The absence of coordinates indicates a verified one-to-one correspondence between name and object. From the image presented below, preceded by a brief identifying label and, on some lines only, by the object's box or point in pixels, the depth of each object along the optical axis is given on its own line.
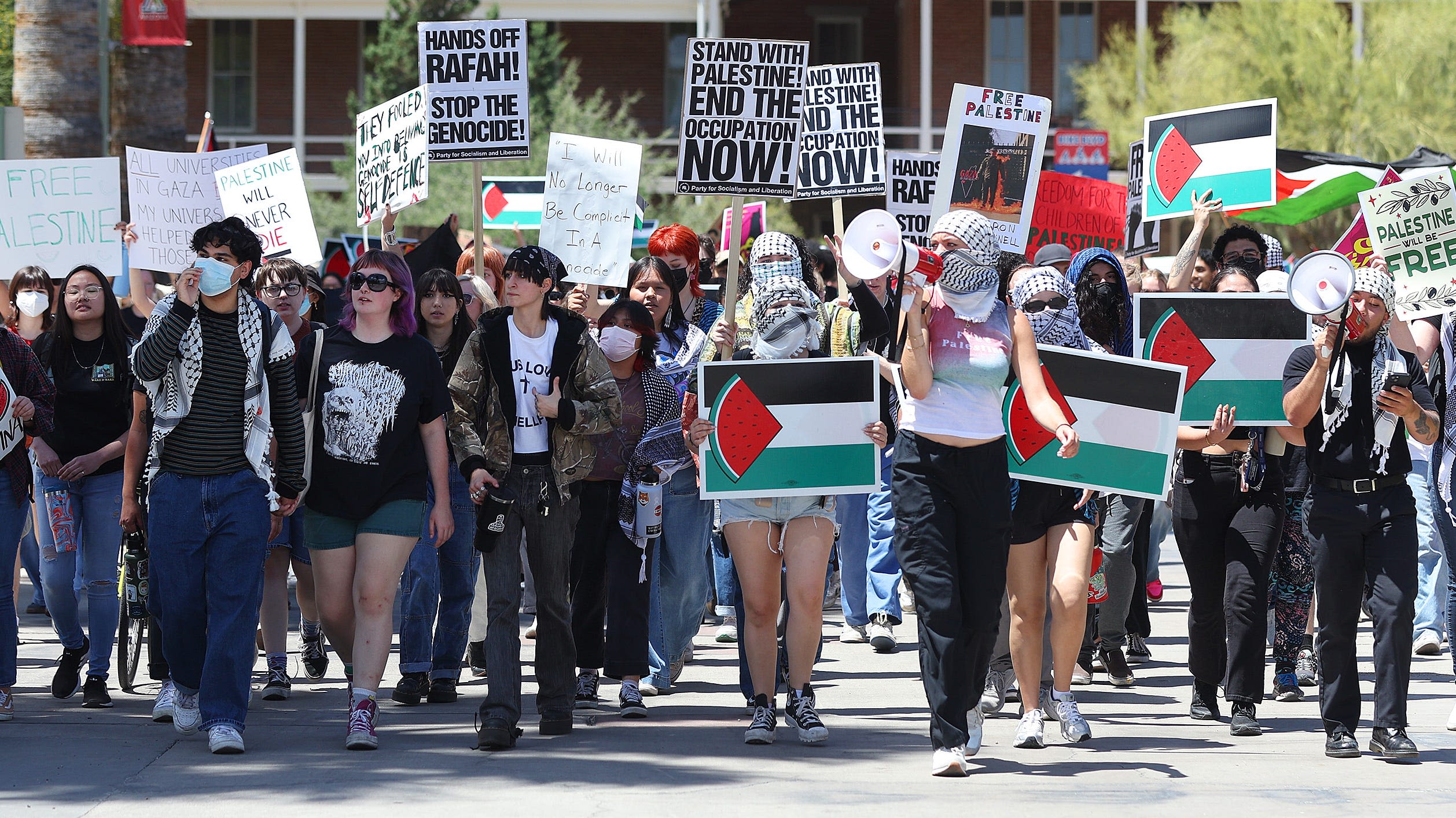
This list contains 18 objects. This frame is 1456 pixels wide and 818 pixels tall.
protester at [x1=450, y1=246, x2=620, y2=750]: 13.20
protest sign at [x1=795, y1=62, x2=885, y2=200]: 21.73
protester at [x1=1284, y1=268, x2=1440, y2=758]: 12.90
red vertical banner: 29.23
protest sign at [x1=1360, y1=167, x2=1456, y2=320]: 15.23
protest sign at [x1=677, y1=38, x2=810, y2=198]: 16.78
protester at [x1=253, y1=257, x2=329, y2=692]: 15.47
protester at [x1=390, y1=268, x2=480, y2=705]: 15.12
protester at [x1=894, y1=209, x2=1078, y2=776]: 12.31
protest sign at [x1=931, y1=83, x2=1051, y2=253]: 18.42
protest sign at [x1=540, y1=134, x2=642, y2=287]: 19.27
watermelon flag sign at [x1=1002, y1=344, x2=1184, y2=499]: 13.20
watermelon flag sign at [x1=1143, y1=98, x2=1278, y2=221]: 19.02
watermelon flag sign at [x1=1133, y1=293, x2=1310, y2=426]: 14.35
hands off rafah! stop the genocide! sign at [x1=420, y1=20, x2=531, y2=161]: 19.48
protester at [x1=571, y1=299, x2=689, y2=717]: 14.89
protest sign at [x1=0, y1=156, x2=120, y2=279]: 18.98
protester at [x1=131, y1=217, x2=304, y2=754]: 12.77
